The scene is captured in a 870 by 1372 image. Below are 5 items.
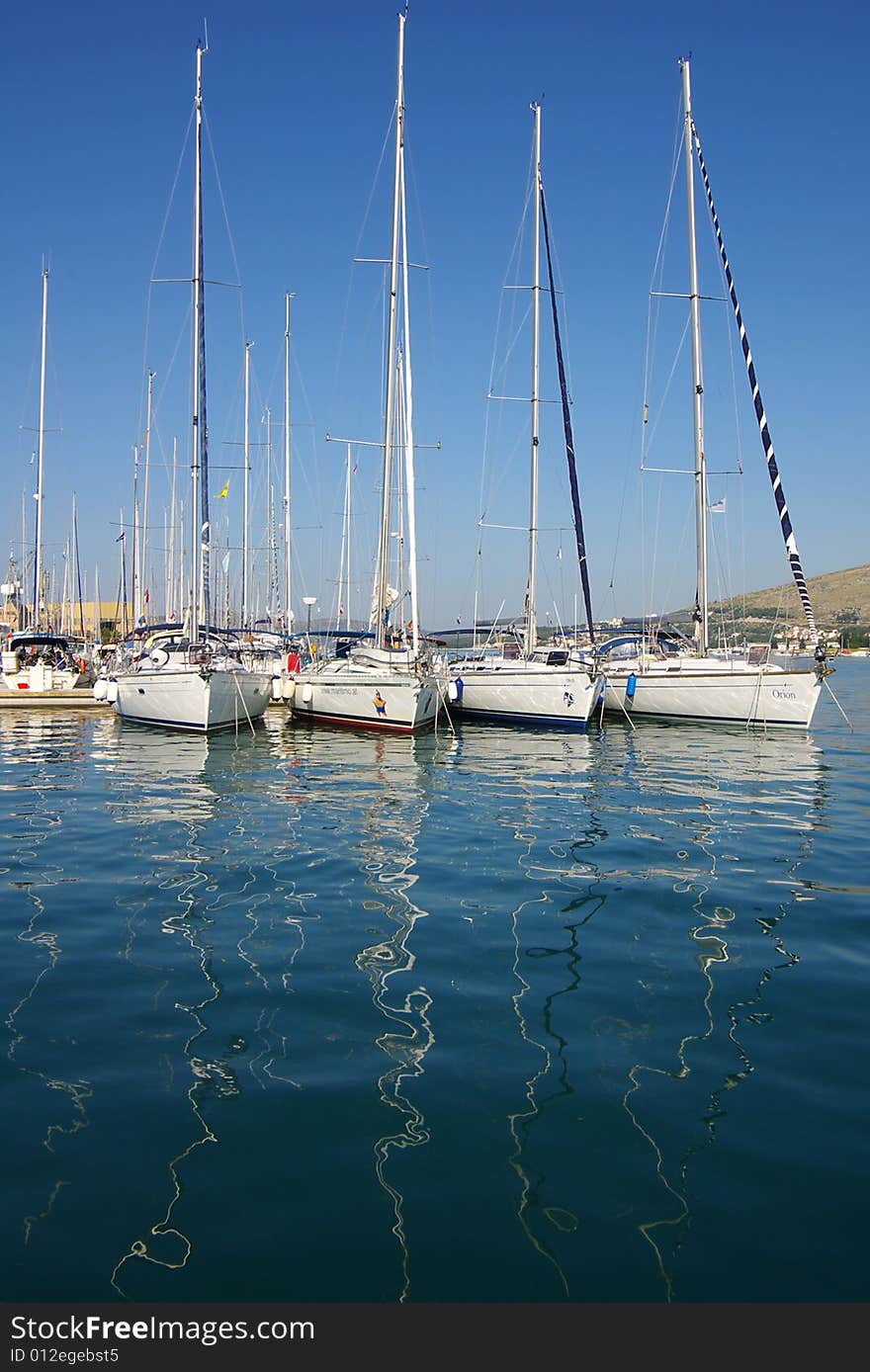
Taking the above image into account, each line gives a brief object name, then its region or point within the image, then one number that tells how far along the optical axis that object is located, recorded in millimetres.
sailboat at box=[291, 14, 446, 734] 26672
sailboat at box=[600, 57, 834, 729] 28516
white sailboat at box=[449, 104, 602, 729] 28625
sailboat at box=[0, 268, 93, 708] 35250
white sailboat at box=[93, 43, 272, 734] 26078
